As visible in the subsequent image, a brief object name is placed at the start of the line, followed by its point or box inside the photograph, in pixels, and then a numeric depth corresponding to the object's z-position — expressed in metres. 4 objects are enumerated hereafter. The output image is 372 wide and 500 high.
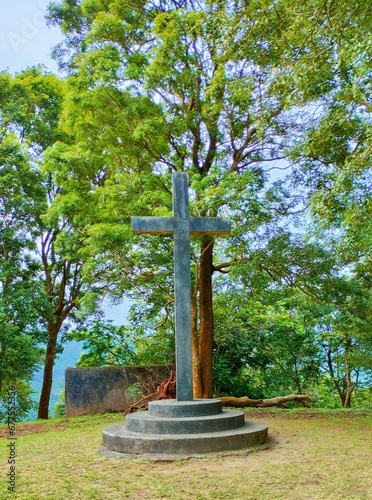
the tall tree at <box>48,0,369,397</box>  8.48
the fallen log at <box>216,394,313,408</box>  9.65
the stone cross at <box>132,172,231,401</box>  6.11
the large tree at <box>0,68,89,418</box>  11.84
